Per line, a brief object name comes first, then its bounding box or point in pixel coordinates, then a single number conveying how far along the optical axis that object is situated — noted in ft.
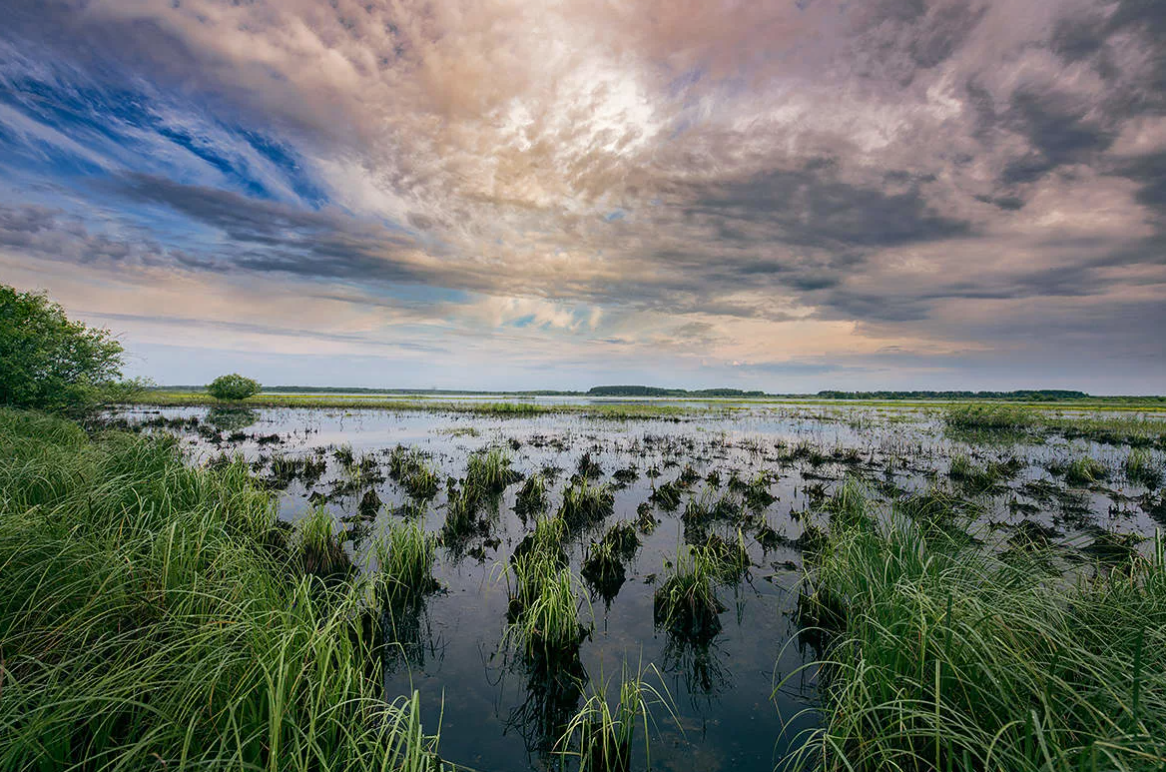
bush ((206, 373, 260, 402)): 202.39
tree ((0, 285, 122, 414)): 69.77
